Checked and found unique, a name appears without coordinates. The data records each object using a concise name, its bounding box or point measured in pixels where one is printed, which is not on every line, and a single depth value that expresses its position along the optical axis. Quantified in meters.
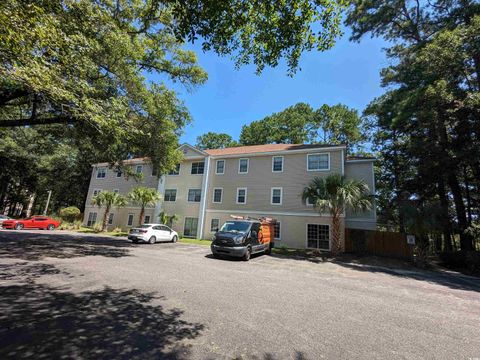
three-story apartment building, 19.53
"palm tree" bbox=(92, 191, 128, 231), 23.88
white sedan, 17.55
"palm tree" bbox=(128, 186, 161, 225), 22.64
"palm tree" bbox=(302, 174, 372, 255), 15.04
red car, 22.09
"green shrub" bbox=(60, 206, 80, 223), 31.42
